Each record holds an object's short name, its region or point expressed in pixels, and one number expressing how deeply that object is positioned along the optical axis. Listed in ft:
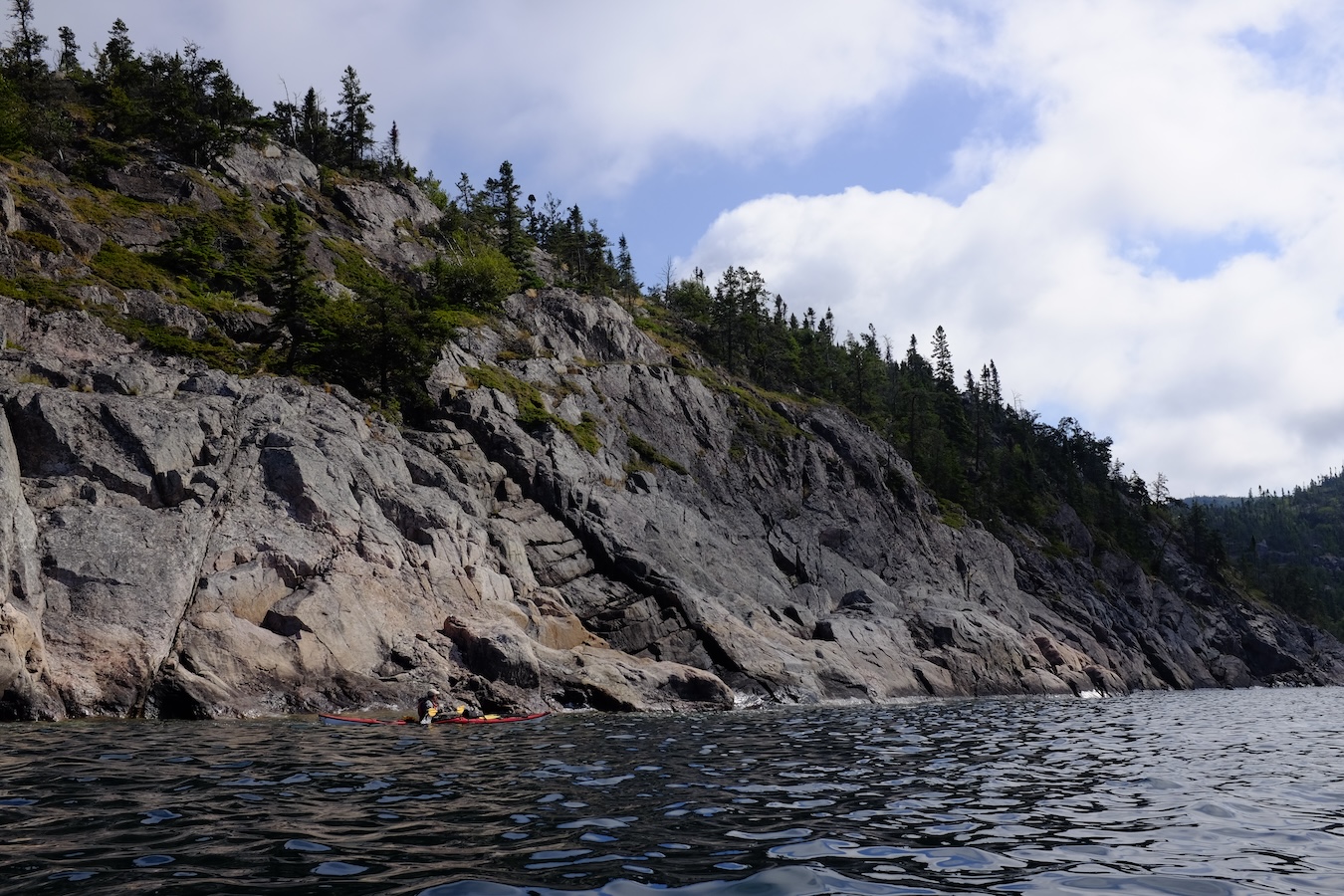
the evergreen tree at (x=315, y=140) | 329.11
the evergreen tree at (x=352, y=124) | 338.34
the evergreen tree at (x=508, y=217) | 317.83
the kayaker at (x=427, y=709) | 85.87
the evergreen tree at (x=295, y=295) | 165.78
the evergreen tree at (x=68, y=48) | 320.91
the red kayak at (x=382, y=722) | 82.74
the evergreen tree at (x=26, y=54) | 246.47
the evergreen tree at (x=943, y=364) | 455.22
